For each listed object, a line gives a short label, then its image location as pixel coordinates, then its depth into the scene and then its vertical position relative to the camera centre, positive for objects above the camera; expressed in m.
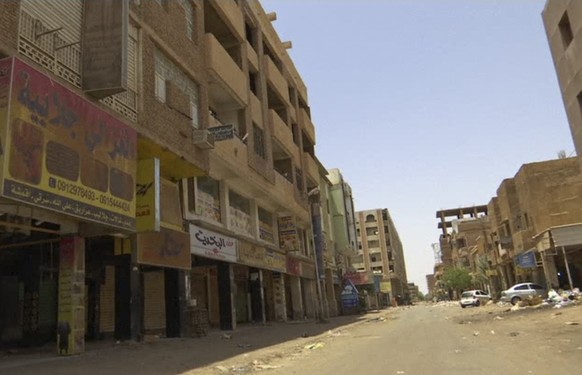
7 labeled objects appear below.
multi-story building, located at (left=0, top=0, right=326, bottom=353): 11.13 +4.48
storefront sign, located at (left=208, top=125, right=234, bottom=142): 19.55 +6.88
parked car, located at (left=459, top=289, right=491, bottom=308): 47.95 -0.76
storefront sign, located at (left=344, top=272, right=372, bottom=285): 61.03 +2.87
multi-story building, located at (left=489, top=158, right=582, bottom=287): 40.09 +5.65
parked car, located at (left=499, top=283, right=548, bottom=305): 39.38 -0.46
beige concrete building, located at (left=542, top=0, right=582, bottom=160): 24.72 +11.55
